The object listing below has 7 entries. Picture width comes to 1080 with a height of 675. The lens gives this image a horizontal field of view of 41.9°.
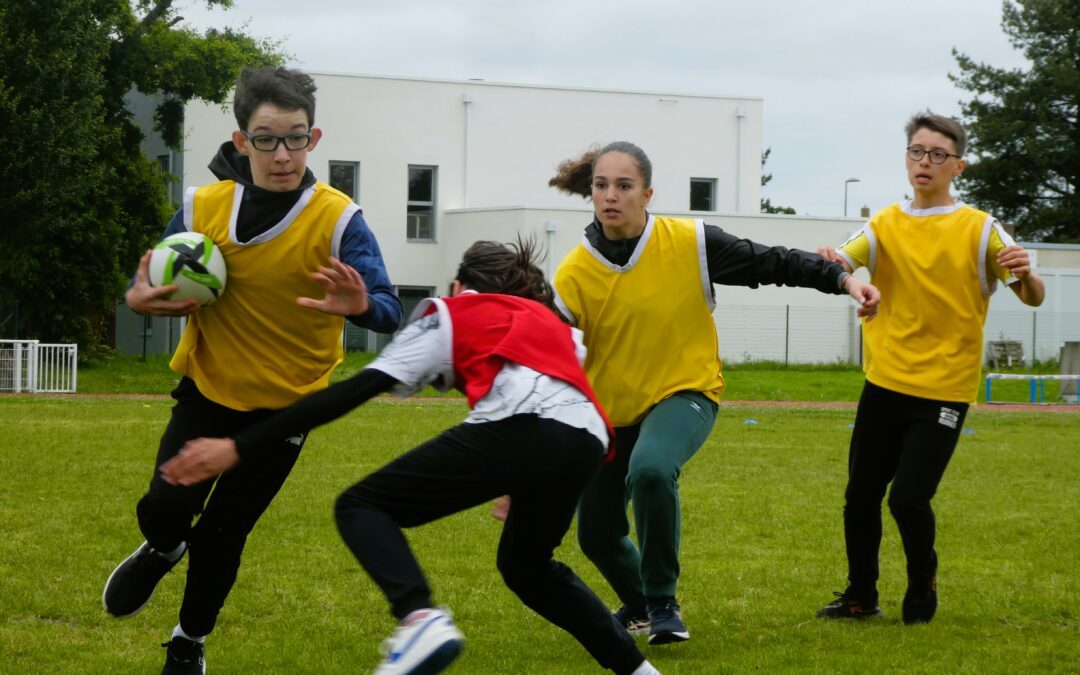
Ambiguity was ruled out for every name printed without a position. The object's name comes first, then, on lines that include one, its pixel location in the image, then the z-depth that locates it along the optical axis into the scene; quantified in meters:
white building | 37.78
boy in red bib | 4.31
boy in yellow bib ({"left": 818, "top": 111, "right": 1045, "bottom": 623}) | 6.85
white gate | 25.98
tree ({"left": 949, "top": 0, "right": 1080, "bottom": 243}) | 53.94
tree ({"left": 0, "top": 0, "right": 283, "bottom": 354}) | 27.11
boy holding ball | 5.53
